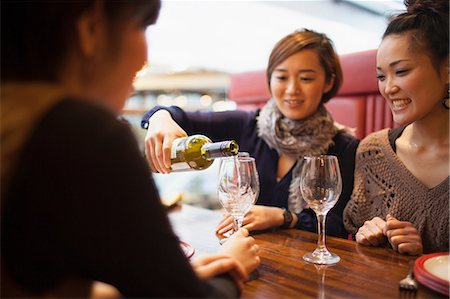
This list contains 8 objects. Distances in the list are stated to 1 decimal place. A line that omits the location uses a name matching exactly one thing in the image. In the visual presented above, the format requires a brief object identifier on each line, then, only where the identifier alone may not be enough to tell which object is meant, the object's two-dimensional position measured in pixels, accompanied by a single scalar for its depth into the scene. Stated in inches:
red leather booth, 68.2
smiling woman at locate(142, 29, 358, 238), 53.2
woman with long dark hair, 14.4
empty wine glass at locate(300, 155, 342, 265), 32.3
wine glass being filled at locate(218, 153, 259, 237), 34.6
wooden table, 25.4
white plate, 26.6
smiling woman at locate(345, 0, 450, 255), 36.4
